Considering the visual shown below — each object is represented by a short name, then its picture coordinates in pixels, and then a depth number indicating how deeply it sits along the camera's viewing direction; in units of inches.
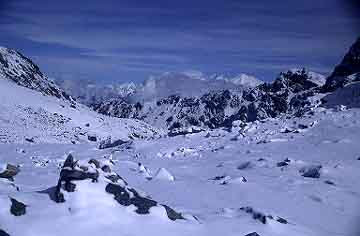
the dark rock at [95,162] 476.7
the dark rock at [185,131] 1520.3
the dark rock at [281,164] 808.9
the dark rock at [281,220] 466.0
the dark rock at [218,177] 742.2
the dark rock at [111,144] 1432.1
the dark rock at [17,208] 391.5
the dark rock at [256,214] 462.6
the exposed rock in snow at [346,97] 1688.6
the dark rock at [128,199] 440.8
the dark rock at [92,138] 2194.4
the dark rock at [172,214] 438.1
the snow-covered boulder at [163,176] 697.0
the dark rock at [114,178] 464.8
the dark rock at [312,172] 730.7
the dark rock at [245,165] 828.6
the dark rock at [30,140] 1746.1
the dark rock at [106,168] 476.8
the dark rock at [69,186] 430.5
